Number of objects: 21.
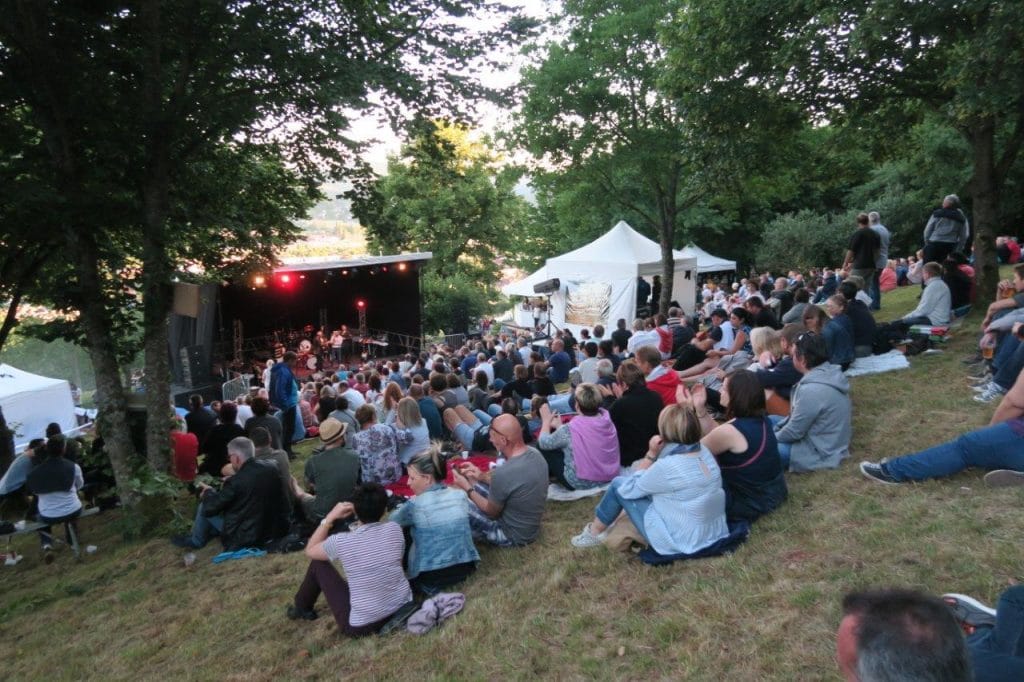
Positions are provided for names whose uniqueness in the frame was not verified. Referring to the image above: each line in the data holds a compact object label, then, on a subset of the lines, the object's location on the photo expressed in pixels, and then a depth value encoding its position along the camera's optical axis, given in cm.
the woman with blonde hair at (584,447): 530
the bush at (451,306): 2992
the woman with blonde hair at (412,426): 654
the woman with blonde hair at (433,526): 409
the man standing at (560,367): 1061
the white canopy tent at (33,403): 1474
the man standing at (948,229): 911
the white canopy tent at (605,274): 1723
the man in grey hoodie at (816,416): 473
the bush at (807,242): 2491
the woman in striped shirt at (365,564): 370
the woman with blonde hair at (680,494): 371
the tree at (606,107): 1461
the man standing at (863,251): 973
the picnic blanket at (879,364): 730
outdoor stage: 1966
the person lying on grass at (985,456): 385
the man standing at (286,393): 910
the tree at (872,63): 629
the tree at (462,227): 3031
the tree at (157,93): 607
